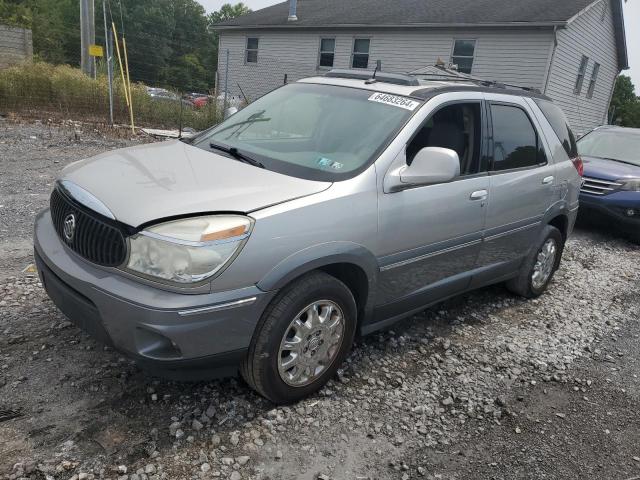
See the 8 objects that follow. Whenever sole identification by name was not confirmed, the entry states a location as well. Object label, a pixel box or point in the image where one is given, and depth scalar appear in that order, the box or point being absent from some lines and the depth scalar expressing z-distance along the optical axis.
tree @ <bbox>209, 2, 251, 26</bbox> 73.81
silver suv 2.40
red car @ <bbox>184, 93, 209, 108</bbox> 14.32
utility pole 14.92
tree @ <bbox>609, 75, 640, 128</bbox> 58.38
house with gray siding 17.36
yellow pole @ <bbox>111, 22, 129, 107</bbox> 12.98
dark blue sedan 7.51
